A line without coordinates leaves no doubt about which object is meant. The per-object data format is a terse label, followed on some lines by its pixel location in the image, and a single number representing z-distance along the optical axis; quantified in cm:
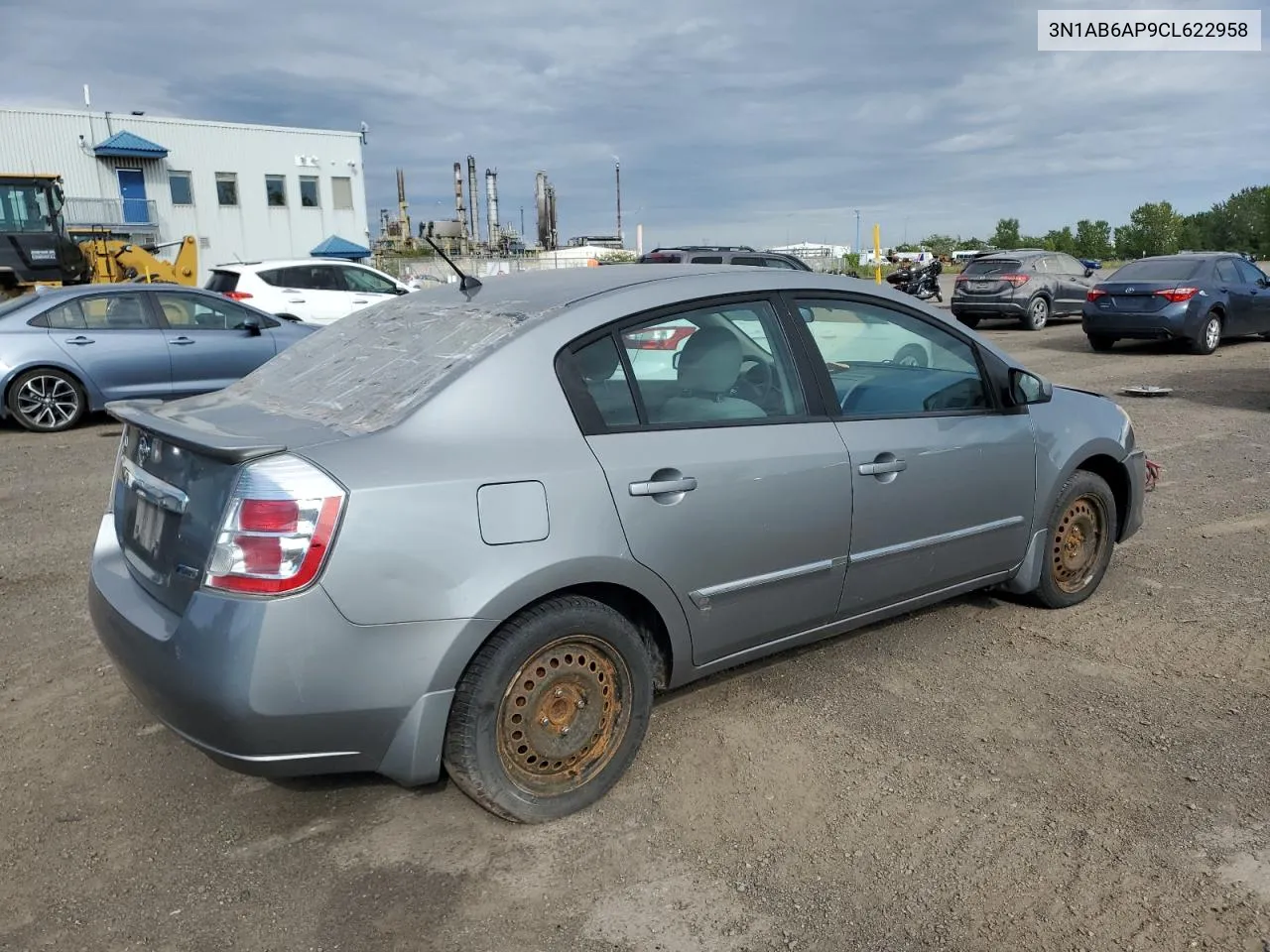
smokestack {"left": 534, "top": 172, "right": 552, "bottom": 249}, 8212
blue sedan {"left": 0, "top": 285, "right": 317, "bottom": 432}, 970
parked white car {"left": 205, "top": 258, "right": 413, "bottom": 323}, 1485
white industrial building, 4028
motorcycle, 2573
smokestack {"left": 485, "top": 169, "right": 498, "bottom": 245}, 8475
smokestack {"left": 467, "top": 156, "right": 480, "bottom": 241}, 8744
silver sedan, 255
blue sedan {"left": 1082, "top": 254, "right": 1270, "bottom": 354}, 1457
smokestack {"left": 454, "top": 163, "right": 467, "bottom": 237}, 8775
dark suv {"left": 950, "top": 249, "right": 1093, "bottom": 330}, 1909
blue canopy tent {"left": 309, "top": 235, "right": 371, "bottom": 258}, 4316
